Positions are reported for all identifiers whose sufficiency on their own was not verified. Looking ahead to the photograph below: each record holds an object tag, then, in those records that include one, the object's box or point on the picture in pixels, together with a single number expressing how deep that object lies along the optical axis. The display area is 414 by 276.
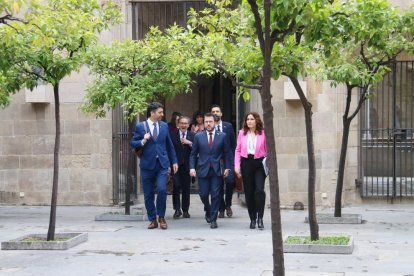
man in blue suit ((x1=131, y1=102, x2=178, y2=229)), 11.50
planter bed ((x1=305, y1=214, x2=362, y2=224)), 11.88
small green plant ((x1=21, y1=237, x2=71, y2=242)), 9.62
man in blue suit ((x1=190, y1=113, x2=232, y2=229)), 11.60
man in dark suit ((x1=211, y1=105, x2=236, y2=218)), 12.42
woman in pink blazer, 11.23
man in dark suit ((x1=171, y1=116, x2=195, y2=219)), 12.99
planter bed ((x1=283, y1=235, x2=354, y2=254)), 8.86
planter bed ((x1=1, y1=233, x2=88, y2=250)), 9.35
